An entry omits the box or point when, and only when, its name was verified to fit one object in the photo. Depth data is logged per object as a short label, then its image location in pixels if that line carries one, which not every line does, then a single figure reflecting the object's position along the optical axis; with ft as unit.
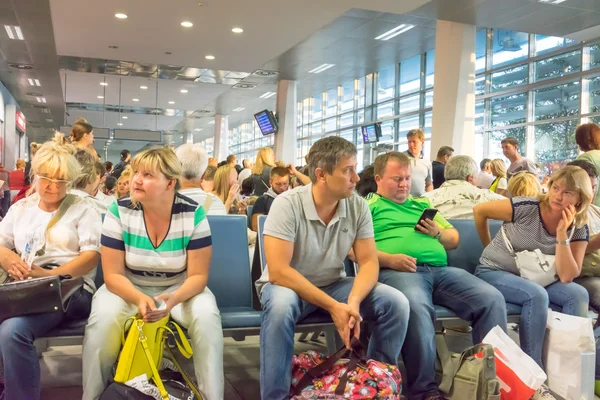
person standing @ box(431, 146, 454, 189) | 22.76
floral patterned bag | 7.61
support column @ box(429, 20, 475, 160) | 30.96
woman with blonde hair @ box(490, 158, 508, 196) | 20.71
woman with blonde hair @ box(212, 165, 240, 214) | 15.90
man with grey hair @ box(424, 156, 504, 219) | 13.89
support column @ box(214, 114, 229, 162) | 70.74
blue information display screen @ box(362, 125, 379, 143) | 51.30
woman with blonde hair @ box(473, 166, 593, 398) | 10.05
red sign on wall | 67.24
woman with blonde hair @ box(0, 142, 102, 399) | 8.47
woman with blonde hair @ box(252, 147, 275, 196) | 21.86
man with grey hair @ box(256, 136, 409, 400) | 8.07
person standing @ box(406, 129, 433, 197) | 15.98
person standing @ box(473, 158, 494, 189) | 25.20
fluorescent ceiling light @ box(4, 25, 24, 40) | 31.89
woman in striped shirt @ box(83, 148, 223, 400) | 7.79
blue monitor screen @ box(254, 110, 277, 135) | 49.21
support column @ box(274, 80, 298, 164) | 49.29
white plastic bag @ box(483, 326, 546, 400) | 8.63
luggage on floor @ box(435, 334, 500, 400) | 8.32
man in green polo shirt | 9.07
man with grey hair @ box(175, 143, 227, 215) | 11.76
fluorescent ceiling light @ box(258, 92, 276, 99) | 57.20
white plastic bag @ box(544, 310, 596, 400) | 9.34
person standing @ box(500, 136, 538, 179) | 21.89
